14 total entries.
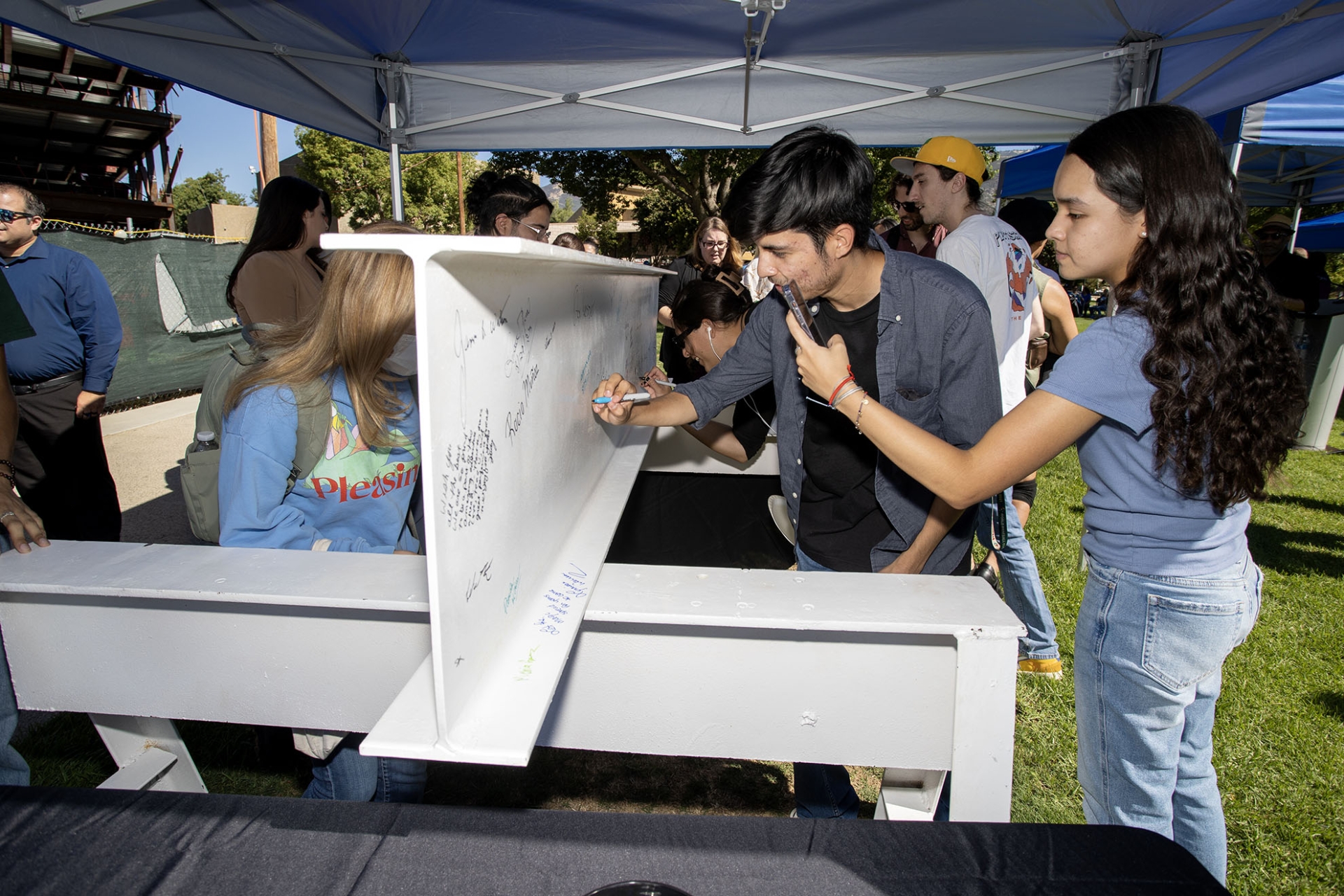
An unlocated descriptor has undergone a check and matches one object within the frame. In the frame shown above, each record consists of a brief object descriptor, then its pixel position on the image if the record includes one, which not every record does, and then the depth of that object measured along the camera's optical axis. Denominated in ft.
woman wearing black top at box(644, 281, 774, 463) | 8.94
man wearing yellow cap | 9.18
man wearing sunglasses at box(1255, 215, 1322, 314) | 20.65
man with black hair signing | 5.46
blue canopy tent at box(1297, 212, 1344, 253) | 42.32
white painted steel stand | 4.04
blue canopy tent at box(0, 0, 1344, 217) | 10.87
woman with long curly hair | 3.88
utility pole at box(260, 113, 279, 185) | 42.91
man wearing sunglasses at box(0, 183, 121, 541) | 11.31
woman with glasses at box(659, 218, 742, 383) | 15.05
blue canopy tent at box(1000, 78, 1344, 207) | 15.57
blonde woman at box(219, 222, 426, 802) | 5.18
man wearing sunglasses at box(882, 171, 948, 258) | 13.12
